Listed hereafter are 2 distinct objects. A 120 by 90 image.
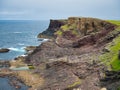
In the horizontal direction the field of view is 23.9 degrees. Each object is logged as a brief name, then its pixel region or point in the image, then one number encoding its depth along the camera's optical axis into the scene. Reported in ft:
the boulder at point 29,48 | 456.86
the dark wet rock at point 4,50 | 438.77
